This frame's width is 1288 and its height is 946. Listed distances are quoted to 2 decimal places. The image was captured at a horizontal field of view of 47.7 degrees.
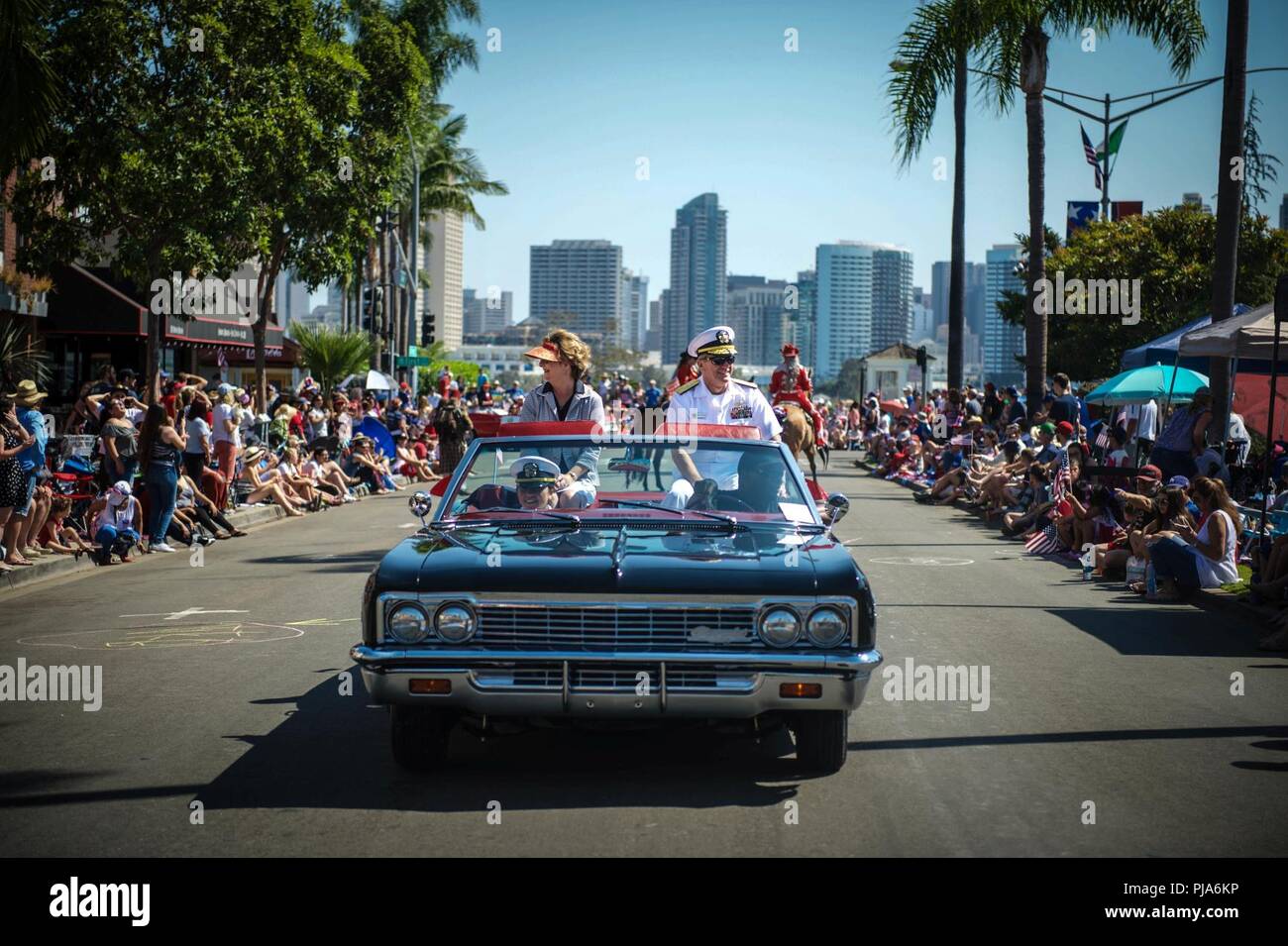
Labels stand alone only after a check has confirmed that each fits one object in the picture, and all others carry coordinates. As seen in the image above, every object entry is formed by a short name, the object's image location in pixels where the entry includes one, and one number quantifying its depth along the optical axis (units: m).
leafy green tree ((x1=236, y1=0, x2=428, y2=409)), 25.52
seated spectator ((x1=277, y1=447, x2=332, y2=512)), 23.91
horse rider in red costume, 16.05
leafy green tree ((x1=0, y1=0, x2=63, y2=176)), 15.77
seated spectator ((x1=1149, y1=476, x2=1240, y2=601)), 13.30
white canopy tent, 15.29
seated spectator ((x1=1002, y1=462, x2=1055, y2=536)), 19.66
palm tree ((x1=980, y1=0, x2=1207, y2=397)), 23.84
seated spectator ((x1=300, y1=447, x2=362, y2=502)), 25.17
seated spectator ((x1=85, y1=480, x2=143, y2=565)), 16.12
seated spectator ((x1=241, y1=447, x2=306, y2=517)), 22.97
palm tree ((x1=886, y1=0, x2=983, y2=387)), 27.17
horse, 16.16
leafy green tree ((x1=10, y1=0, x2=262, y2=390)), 23.44
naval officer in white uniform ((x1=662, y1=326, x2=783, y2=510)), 10.00
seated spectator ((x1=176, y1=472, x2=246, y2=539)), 18.66
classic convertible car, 6.02
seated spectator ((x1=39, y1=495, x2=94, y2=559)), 15.79
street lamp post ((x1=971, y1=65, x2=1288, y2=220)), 22.88
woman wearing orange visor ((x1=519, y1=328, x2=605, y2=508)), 9.49
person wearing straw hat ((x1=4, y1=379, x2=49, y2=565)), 14.20
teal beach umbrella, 21.33
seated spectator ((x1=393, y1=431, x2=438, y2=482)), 32.78
